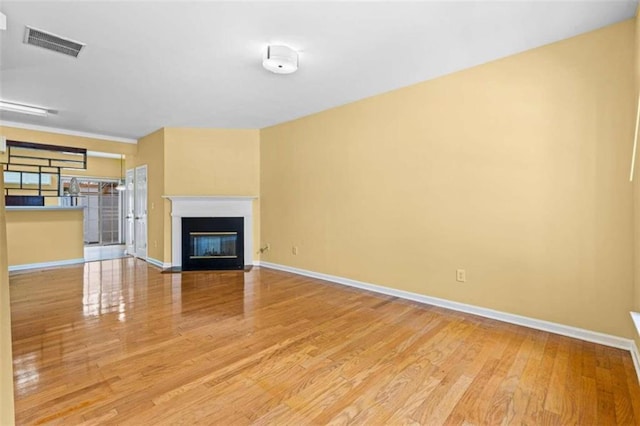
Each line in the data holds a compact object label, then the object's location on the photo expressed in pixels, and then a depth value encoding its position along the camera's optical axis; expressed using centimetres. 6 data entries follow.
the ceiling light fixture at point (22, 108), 439
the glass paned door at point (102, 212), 894
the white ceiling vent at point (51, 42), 267
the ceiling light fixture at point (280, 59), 284
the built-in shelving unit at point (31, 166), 569
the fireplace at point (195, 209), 562
